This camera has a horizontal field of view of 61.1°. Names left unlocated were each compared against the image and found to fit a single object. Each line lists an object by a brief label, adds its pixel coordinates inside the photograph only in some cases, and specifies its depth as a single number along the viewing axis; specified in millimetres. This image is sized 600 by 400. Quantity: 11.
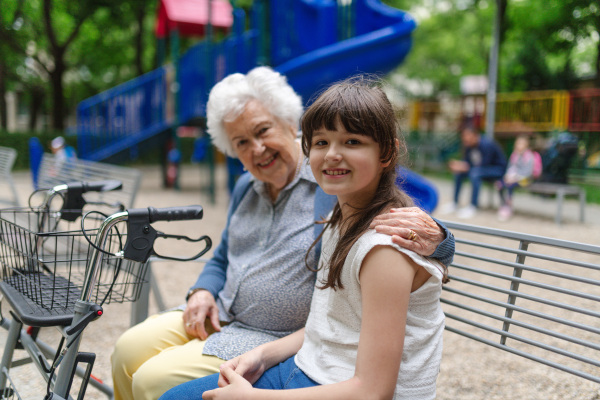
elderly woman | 1748
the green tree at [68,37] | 15406
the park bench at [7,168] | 5500
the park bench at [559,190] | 7753
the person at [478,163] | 9305
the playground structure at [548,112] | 13523
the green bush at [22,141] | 15922
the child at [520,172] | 8672
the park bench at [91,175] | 3371
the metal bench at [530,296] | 1520
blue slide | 5926
